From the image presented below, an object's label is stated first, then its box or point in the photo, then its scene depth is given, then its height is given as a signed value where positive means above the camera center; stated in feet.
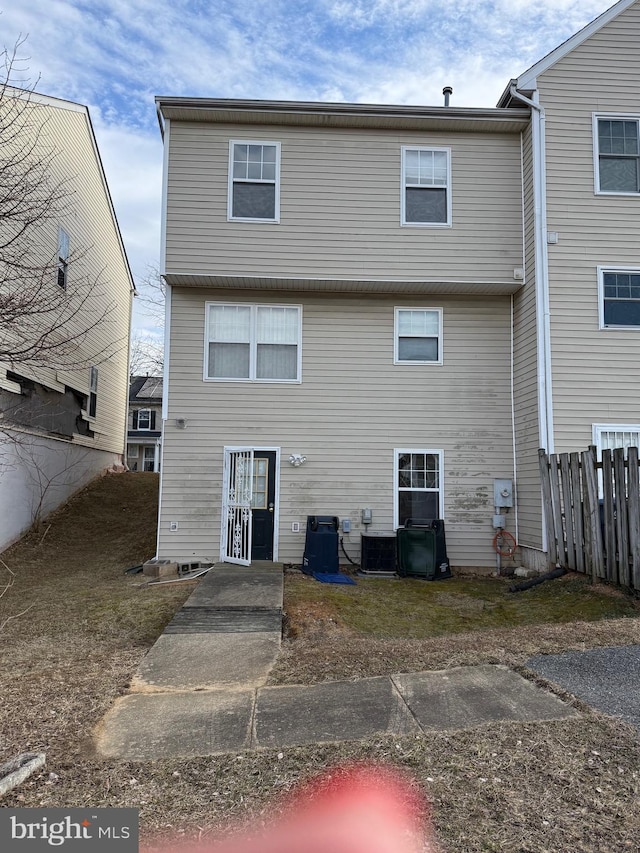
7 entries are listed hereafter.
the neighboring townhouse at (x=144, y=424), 92.84 +8.30
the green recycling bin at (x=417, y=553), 30.14 -4.02
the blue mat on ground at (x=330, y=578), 27.91 -5.04
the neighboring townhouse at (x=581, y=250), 29.68 +12.34
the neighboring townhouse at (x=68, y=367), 36.19 +9.88
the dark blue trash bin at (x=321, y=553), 29.43 -4.00
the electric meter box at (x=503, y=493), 31.63 -0.78
